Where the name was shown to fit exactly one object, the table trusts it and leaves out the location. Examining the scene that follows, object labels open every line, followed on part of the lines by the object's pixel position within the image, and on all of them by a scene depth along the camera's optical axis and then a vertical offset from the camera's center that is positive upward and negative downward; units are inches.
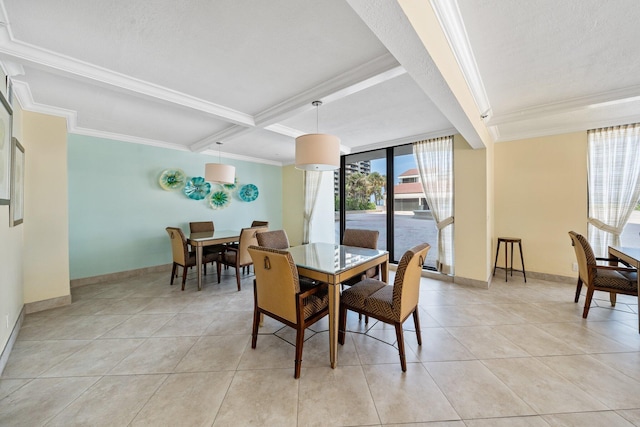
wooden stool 147.2 -24.6
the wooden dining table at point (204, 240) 135.8 -17.6
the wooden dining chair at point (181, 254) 135.3 -26.0
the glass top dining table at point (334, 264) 71.8 -18.6
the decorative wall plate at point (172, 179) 172.4 +23.8
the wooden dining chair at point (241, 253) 139.6 -26.3
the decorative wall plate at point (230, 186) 207.2 +21.9
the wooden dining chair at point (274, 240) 118.4 -15.2
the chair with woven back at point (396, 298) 69.4 -28.3
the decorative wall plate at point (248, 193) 218.8 +17.0
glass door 167.8 +8.5
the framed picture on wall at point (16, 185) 83.4 +10.0
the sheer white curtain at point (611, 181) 123.4 +16.0
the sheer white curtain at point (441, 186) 149.7 +15.9
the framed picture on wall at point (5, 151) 72.3 +19.4
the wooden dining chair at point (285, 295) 68.6 -26.8
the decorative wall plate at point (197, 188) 185.3 +17.9
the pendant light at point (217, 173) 153.4 +24.6
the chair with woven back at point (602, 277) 92.1 -27.1
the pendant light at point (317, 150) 87.9 +23.0
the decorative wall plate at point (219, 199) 200.4 +9.9
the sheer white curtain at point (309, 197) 220.4 +13.1
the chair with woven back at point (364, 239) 117.9 -15.3
